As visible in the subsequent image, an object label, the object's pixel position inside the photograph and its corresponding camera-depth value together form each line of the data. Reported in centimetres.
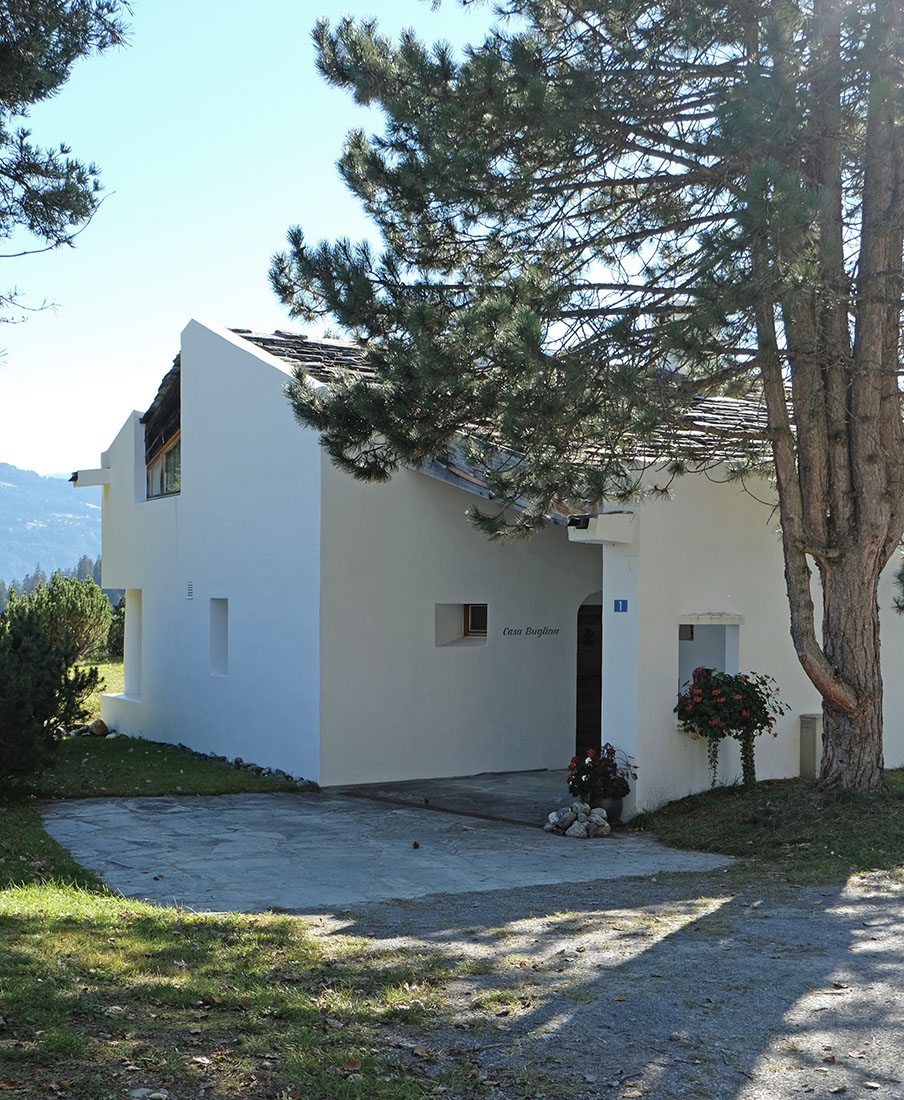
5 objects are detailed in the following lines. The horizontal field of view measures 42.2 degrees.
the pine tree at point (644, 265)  807
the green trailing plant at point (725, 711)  1123
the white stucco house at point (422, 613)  1153
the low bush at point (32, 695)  1163
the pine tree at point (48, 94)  663
